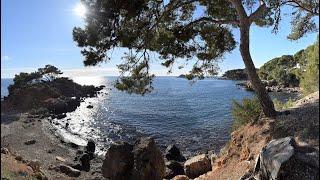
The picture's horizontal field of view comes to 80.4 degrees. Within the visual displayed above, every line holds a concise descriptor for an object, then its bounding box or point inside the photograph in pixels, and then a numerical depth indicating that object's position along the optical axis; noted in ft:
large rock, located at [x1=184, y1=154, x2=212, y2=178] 44.04
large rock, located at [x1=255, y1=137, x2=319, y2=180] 16.75
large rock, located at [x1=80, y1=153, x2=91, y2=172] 65.28
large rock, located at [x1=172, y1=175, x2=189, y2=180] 41.39
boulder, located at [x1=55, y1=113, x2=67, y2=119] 130.84
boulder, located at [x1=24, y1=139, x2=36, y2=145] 84.46
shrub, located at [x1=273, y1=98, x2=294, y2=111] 49.38
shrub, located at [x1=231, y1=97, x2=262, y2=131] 44.66
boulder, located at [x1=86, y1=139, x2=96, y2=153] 78.59
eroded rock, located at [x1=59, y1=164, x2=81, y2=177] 59.17
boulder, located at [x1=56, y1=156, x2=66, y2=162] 69.63
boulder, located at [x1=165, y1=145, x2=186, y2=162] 66.26
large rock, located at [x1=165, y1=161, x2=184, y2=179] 52.33
